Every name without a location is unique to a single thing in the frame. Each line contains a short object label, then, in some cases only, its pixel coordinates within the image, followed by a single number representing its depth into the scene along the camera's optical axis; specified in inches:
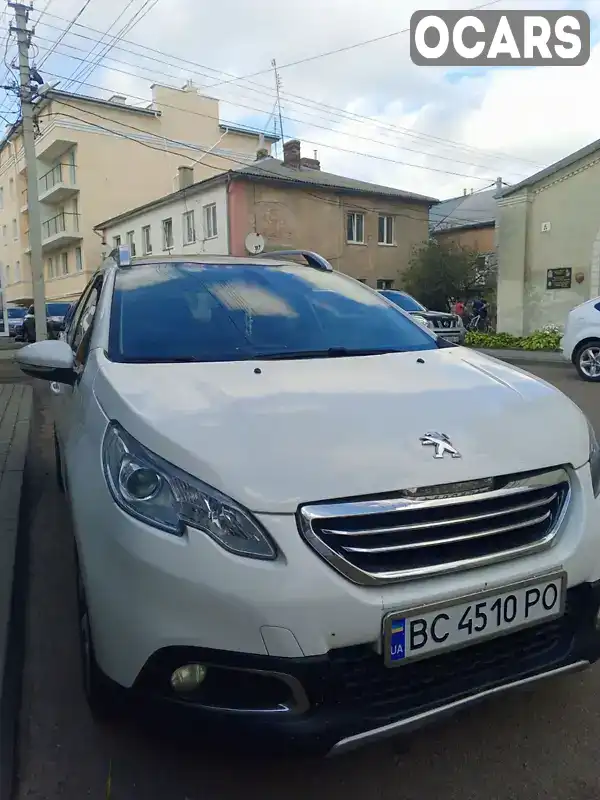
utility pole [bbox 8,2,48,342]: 636.1
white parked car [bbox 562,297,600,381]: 412.5
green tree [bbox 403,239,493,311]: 1000.2
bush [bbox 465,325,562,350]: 677.9
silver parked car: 565.6
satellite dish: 818.2
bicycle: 939.7
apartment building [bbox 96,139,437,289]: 996.6
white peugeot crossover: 65.6
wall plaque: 744.3
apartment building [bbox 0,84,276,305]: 1360.7
